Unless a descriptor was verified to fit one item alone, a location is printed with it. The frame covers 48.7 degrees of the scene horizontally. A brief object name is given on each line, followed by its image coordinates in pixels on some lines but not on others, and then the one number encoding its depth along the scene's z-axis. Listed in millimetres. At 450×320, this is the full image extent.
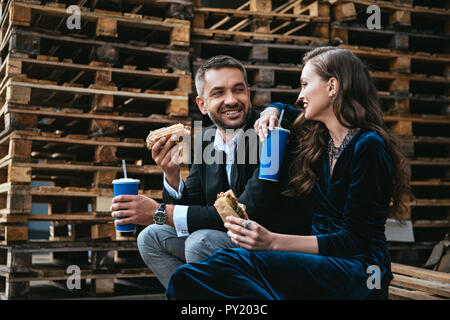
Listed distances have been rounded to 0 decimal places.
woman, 2027
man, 2598
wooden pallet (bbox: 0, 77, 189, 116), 4844
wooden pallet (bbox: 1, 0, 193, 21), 5229
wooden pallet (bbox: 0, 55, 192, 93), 4918
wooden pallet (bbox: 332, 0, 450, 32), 5863
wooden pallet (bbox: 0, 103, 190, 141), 4840
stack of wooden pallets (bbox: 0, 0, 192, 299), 4785
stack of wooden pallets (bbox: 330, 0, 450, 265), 5844
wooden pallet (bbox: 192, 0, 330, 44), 5711
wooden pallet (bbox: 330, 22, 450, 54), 5898
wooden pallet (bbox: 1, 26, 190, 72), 4914
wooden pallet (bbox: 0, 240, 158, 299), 4734
